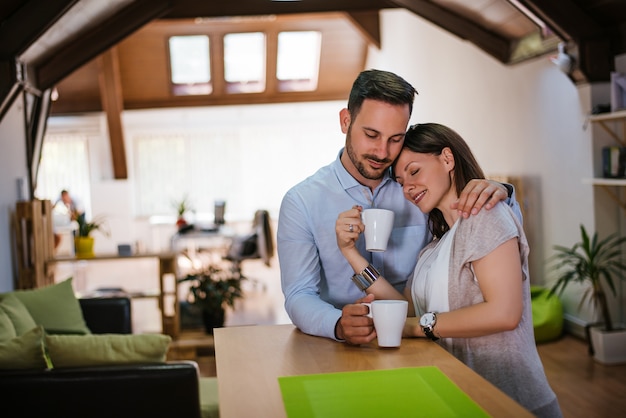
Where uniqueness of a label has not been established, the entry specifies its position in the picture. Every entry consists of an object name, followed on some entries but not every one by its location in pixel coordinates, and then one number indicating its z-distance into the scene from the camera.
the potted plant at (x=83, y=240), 6.46
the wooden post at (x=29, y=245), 6.19
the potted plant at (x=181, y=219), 9.59
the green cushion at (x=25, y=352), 2.96
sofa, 2.76
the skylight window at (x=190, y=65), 11.38
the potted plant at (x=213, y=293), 6.10
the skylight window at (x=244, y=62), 11.47
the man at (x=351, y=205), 1.96
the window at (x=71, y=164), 12.61
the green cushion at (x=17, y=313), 3.89
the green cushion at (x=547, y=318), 5.79
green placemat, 1.37
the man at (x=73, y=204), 6.48
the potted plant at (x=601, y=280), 5.12
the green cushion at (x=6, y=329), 3.41
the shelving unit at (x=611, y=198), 5.55
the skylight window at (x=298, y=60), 11.63
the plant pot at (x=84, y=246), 6.46
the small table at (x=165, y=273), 6.32
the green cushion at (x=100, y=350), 3.02
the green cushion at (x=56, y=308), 4.38
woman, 1.76
